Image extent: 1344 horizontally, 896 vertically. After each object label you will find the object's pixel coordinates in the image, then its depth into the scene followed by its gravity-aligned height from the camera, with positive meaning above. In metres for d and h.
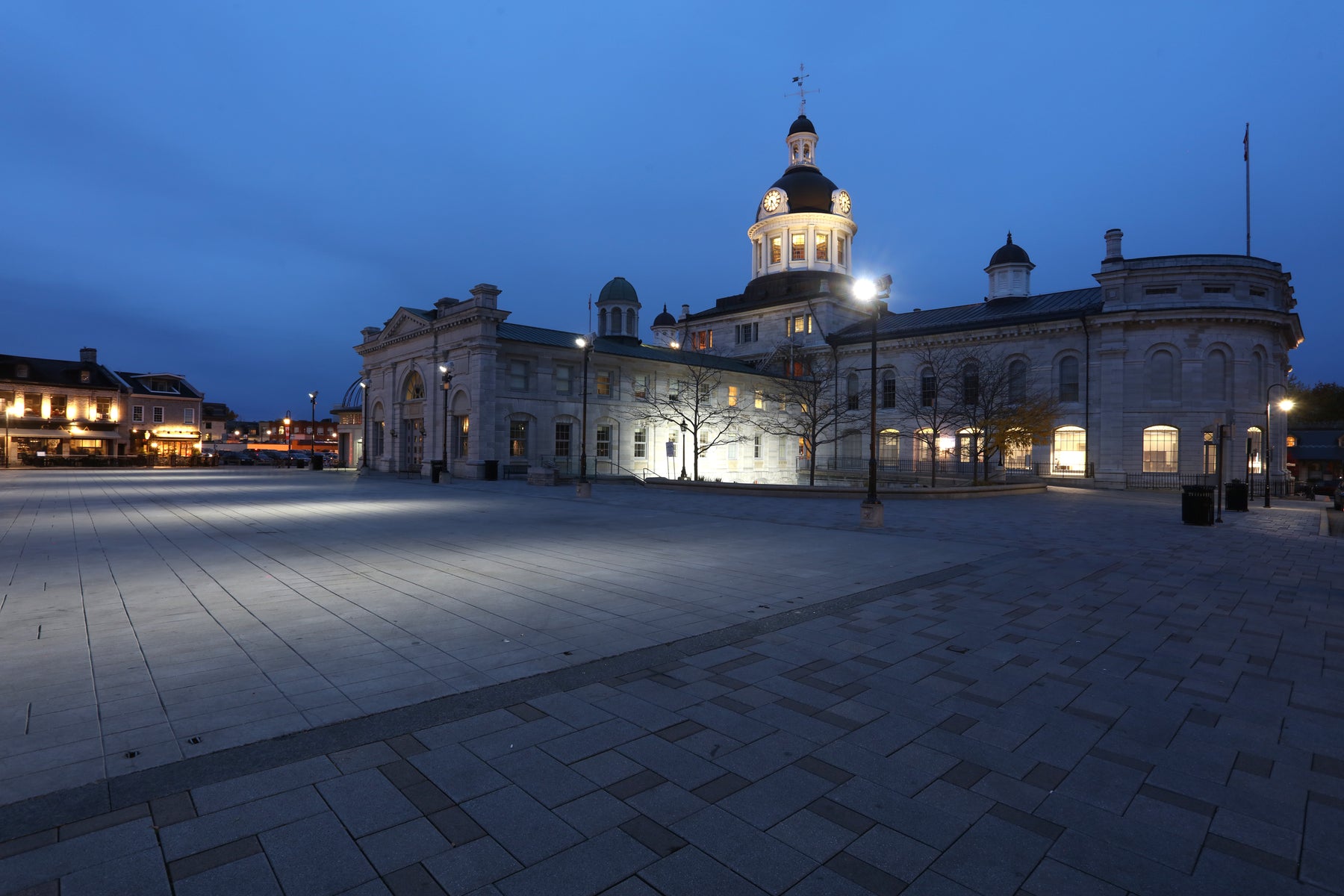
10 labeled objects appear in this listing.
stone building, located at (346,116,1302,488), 38.47 +5.72
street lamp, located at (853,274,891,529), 16.67 -0.36
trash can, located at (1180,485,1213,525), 18.81 -1.37
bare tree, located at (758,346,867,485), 49.88 +4.97
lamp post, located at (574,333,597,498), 25.97 -0.92
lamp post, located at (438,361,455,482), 37.34 +4.68
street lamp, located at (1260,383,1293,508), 34.95 +3.09
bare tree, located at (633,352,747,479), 46.66 +3.77
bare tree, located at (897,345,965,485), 43.81 +4.96
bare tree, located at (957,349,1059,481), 35.44 +3.26
